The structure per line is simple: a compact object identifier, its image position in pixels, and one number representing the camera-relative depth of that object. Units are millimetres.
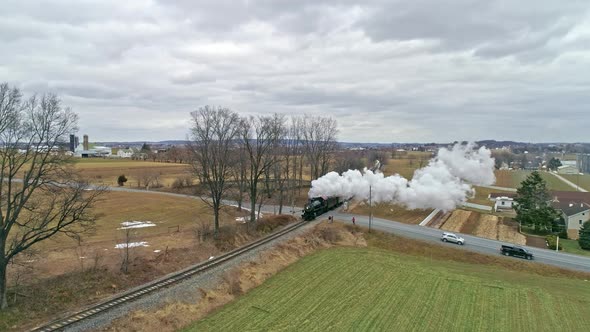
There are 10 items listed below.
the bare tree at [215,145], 45375
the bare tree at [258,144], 50919
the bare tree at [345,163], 84975
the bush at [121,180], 93375
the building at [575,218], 54531
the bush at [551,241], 43469
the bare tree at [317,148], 76562
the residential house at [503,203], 67125
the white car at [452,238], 41750
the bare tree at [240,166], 57719
